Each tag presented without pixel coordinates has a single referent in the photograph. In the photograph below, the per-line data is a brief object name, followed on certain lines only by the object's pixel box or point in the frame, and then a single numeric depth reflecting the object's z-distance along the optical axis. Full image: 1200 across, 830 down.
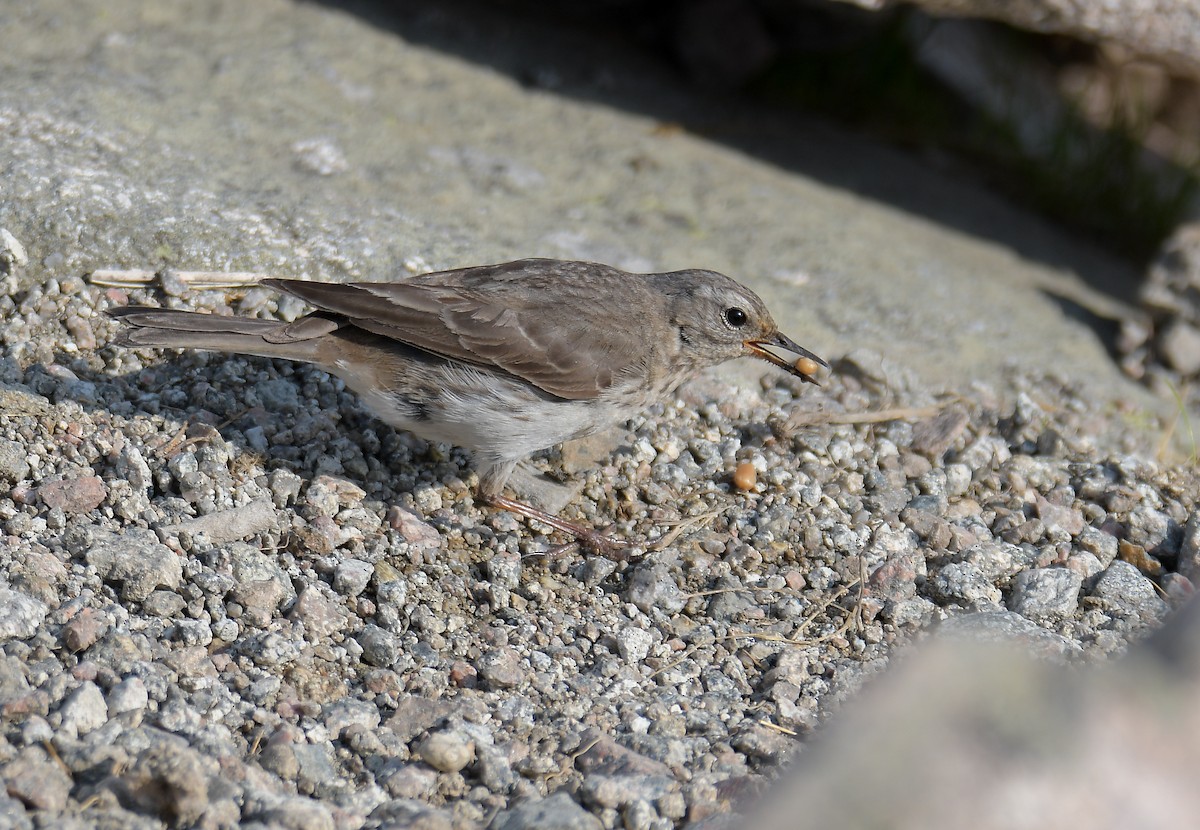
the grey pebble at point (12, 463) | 8.34
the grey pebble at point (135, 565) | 7.66
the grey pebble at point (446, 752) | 6.78
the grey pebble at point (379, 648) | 7.69
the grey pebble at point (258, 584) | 7.85
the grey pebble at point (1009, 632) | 8.02
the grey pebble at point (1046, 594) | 8.83
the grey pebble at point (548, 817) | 6.25
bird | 9.21
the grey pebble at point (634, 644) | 8.11
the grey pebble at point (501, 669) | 7.60
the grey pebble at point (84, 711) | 6.48
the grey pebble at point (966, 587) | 8.91
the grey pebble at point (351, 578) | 8.23
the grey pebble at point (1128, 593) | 8.89
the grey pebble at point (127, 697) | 6.70
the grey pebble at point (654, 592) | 8.66
